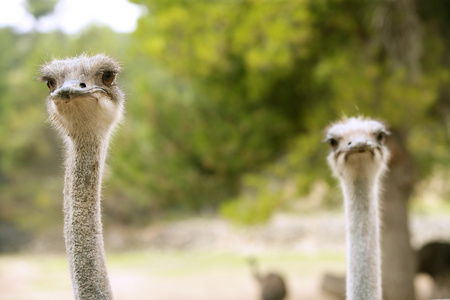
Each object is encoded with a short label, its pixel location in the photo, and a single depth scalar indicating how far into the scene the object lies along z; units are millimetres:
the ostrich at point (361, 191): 4184
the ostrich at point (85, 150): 3287
